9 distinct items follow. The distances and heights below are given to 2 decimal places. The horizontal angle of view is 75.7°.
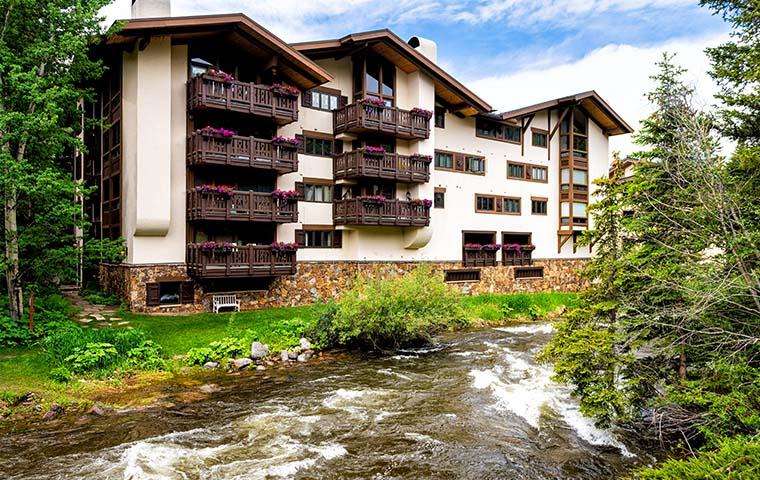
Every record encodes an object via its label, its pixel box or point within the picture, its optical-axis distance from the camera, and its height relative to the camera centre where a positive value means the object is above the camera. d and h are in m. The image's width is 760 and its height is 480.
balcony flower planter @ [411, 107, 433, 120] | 27.19 +7.51
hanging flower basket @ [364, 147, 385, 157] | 25.48 +5.00
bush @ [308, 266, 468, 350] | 18.14 -2.55
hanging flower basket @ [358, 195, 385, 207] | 25.73 +2.46
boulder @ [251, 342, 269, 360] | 16.88 -3.61
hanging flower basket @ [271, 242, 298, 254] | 22.69 +0.01
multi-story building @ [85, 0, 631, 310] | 21.45 +4.19
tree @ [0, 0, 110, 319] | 15.34 +3.93
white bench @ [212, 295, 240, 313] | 22.78 -2.56
